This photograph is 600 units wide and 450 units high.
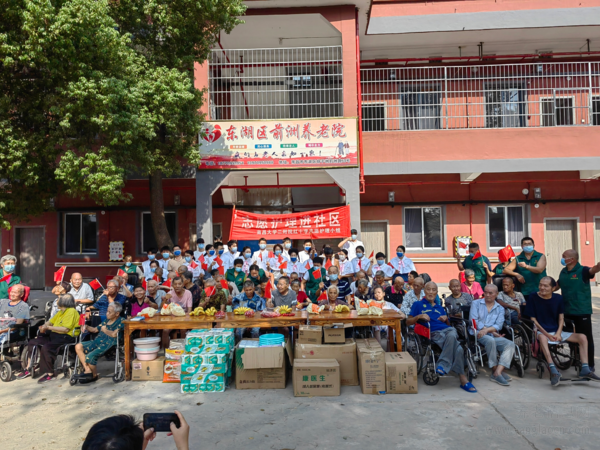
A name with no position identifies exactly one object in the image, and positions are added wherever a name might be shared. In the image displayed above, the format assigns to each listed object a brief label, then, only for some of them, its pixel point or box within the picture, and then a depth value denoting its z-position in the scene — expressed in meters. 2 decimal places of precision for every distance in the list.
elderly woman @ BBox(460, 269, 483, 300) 7.48
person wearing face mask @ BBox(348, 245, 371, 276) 9.73
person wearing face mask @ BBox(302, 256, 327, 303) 8.81
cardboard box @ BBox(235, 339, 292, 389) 5.70
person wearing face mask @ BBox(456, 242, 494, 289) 8.05
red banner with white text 11.19
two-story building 12.59
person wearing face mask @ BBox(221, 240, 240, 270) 10.16
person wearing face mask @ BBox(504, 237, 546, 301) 7.30
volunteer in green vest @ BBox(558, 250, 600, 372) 6.07
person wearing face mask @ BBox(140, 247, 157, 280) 10.08
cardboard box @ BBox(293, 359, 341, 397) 5.44
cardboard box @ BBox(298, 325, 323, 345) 6.18
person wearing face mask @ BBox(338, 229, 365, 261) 10.59
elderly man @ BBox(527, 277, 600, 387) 5.84
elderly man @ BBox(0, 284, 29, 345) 6.60
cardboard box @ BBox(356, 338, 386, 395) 5.50
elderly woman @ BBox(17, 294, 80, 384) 6.27
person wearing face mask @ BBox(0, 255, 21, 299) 7.64
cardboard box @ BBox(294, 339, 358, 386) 5.86
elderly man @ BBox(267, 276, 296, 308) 7.55
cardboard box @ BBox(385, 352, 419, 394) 5.48
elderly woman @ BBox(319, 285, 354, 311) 7.18
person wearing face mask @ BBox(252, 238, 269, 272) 10.24
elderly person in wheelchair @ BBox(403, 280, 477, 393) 5.68
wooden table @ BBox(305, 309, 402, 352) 6.17
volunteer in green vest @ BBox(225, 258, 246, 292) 9.22
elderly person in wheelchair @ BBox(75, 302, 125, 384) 6.13
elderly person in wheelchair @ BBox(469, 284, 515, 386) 5.86
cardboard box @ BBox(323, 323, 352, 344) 6.06
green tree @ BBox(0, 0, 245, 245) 7.73
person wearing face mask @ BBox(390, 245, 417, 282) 9.70
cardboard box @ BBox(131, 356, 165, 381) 6.23
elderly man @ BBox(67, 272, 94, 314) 7.59
